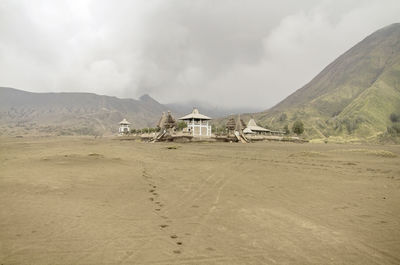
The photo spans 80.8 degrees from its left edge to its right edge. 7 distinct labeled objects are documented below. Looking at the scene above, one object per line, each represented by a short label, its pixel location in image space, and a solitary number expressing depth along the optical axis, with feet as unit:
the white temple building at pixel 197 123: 160.87
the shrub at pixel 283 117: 377.65
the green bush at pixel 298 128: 234.21
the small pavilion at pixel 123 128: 260.93
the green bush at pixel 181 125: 232.49
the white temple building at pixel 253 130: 202.28
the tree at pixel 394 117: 318.04
